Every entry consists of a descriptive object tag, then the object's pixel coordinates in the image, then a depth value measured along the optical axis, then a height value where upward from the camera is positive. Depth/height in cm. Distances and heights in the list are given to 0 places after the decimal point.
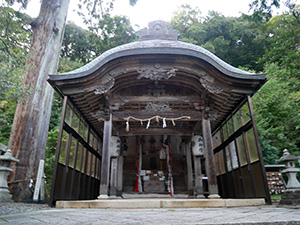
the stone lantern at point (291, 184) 583 +16
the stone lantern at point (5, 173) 632 +63
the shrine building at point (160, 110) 698 +308
